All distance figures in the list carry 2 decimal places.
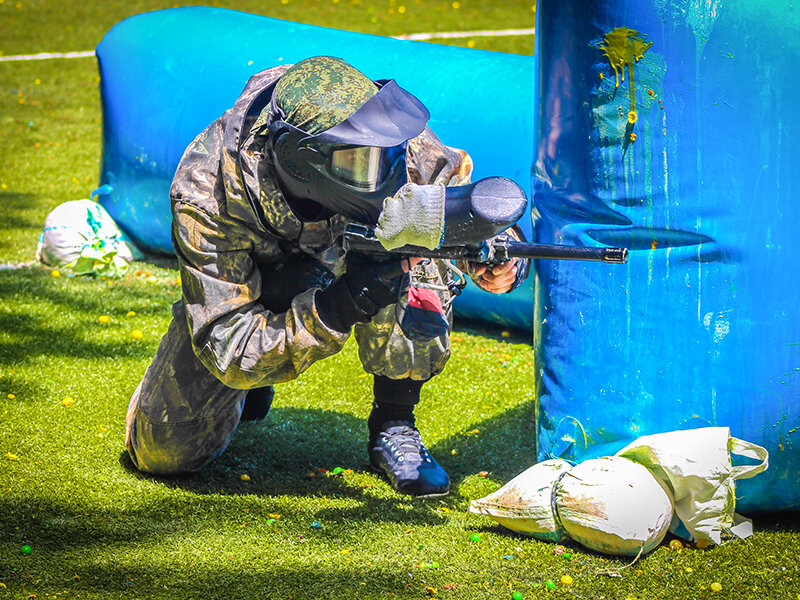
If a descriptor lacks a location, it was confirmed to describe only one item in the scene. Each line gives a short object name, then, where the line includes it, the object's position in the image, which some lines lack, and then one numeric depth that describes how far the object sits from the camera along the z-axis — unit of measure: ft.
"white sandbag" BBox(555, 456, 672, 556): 17.46
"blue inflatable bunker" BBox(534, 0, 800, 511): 17.12
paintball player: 17.76
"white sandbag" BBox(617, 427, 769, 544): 17.67
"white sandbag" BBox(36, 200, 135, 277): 36.65
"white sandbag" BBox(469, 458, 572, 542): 18.31
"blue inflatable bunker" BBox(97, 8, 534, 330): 31.12
